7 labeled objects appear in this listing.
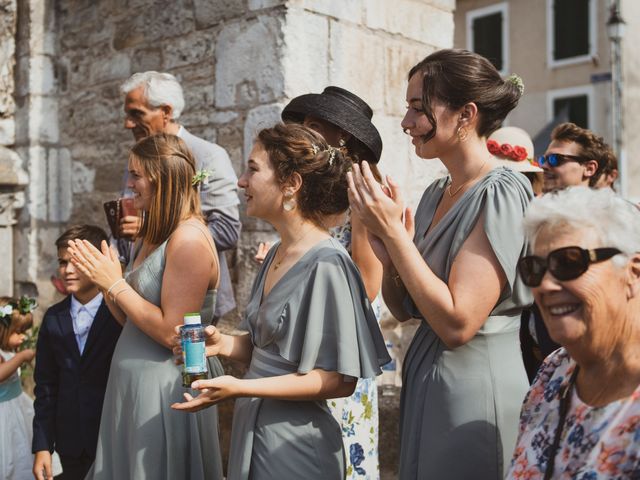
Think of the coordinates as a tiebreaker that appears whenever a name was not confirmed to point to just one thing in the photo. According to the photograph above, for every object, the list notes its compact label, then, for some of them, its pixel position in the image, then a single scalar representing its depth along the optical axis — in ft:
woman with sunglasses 5.18
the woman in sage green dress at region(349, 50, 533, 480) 6.54
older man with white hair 12.21
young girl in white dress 11.47
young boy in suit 9.84
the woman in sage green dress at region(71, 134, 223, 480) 8.35
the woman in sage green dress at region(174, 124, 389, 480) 7.04
